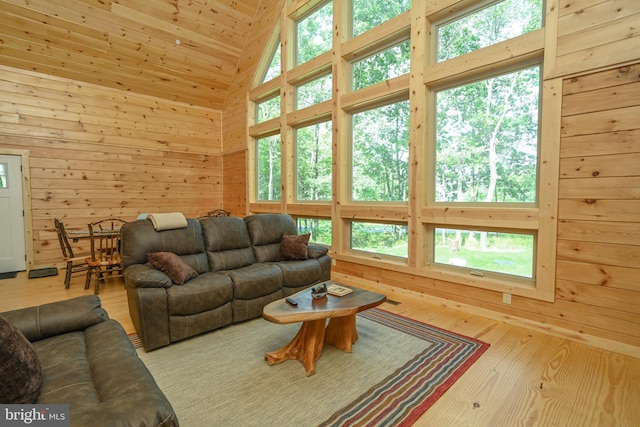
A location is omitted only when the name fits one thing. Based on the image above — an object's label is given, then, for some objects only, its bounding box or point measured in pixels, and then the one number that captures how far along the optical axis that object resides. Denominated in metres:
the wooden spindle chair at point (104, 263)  3.77
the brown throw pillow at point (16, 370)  1.04
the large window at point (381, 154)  3.80
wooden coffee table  1.99
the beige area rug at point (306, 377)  1.69
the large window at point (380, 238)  3.88
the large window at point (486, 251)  2.91
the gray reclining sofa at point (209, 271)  2.41
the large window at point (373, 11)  3.79
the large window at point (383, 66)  3.75
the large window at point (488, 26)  2.82
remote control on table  2.13
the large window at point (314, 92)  4.73
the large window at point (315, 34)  4.68
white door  4.64
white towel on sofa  3.00
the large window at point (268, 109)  5.74
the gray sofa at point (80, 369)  1.01
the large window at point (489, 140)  2.84
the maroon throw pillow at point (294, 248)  3.57
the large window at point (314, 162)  4.78
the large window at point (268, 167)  5.80
